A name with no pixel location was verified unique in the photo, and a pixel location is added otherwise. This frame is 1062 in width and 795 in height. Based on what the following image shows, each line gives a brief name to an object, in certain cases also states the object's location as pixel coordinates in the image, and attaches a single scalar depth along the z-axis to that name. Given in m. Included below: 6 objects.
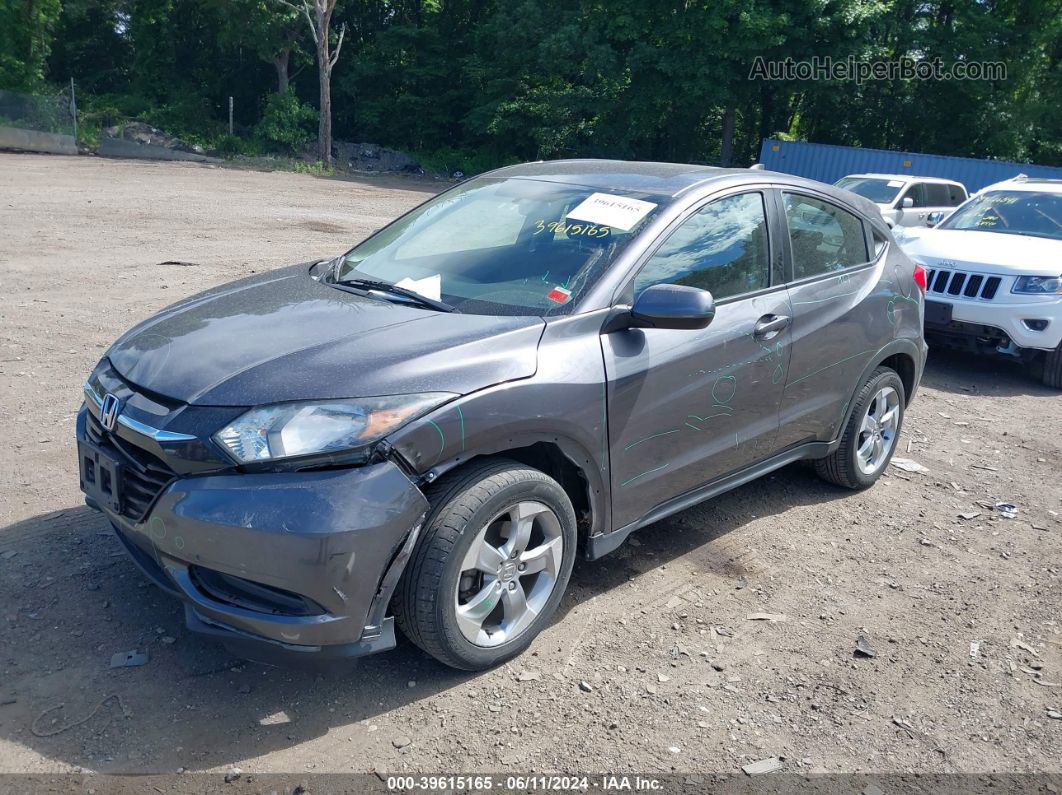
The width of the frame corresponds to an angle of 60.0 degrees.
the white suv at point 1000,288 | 7.79
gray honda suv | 2.92
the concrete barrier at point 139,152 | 32.62
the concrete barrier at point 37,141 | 30.28
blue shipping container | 25.52
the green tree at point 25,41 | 36.00
